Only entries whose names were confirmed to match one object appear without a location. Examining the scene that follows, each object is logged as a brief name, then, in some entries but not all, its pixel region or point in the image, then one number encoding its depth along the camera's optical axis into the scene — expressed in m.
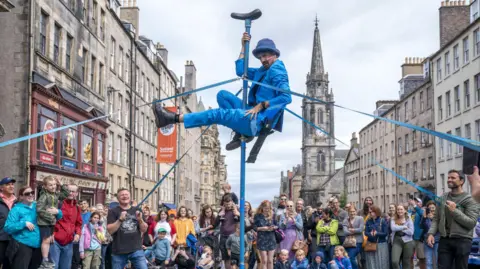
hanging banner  27.83
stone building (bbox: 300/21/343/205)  118.94
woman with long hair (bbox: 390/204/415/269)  13.37
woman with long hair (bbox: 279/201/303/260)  14.20
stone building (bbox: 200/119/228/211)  83.25
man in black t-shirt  9.31
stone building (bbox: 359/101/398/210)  57.38
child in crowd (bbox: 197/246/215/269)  14.35
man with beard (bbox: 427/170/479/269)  8.41
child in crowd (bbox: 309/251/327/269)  13.27
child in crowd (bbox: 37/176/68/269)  9.69
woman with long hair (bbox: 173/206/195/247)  15.29
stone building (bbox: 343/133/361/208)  78.83
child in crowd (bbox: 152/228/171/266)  14.19
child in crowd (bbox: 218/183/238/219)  12.88
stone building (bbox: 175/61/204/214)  61.56
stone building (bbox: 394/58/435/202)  44.97
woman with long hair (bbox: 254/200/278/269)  12.75
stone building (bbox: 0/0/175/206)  22.11
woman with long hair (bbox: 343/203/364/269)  13.87
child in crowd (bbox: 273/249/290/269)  13.15
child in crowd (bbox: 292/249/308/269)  13.11
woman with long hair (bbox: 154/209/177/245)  14.58
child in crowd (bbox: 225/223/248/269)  13.11
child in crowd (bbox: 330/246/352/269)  12.92
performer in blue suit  7.05
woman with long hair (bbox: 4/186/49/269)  9.41
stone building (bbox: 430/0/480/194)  35.47
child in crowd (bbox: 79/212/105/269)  13.41
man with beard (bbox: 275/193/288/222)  14.24
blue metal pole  7.45
